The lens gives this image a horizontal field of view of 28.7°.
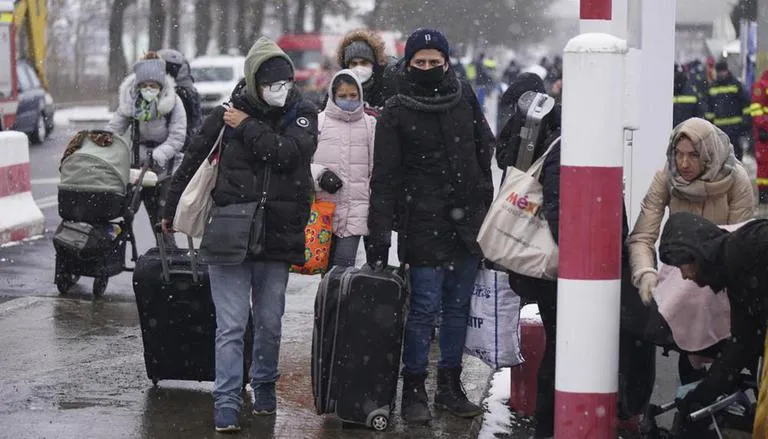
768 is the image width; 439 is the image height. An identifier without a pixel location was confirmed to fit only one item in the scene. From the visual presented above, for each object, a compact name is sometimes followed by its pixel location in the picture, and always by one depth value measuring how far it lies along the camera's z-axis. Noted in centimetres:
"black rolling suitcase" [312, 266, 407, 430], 637
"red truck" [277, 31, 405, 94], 4950
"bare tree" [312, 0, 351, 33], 6731
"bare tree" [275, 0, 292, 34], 6531
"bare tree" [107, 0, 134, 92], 5319
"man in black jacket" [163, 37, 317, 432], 633
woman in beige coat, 584
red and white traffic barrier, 1345
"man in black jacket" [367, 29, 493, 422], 653
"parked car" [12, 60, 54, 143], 3000
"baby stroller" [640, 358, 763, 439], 550
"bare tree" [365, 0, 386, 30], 6569
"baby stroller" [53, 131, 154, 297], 982
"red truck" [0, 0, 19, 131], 2803
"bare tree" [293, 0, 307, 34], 6309
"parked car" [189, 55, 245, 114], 4016
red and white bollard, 512
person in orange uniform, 1664
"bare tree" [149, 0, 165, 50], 5116
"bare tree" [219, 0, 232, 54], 6089
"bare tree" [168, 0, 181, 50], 5566
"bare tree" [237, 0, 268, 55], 6075
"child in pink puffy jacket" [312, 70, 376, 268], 748
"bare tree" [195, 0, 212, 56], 5872
